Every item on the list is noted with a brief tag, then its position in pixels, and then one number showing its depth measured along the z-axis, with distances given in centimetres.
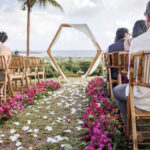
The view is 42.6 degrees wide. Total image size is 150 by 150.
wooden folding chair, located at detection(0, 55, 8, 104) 379
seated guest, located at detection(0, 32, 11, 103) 397
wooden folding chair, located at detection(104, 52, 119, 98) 353
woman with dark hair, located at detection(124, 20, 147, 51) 298
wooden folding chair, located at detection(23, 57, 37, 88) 552
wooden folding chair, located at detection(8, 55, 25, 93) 487
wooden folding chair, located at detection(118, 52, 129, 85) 278
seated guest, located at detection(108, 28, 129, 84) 404
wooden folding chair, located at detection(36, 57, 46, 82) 616
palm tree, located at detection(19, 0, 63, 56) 1023
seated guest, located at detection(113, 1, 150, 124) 167
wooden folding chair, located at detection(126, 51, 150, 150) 157
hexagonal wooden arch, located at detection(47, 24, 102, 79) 820
